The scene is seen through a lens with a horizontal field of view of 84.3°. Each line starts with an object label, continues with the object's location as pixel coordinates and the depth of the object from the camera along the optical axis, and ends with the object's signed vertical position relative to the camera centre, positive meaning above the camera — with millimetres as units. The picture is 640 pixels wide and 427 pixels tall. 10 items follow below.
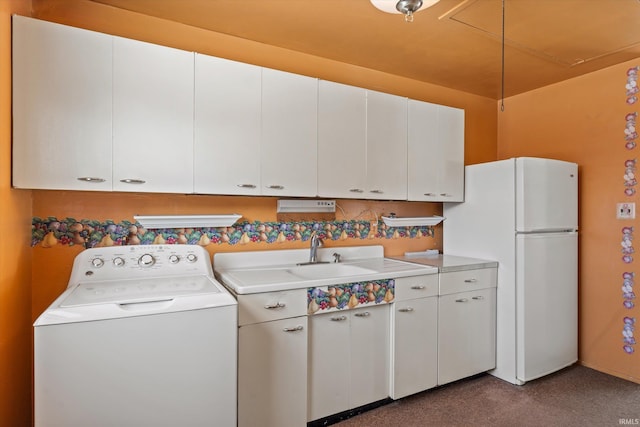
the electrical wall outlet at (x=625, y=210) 2697 +17
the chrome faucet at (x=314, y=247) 2520 -253
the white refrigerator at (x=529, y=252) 2561 -305
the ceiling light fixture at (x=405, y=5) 1717 +1021
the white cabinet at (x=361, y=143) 2342 +479
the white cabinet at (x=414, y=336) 2273 -822
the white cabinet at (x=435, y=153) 2717 +474
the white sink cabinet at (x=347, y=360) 2031 -891
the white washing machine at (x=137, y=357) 1336 -595
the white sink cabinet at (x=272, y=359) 1797 -776
